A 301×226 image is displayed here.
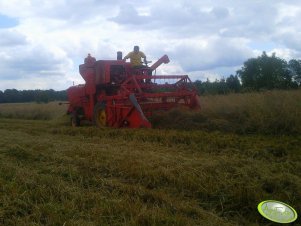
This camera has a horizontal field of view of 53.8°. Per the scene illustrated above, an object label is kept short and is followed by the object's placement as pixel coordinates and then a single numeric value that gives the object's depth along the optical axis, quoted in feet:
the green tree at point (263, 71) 116.98
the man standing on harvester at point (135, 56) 31.08
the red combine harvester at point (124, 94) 26.37
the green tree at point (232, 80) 91.18
